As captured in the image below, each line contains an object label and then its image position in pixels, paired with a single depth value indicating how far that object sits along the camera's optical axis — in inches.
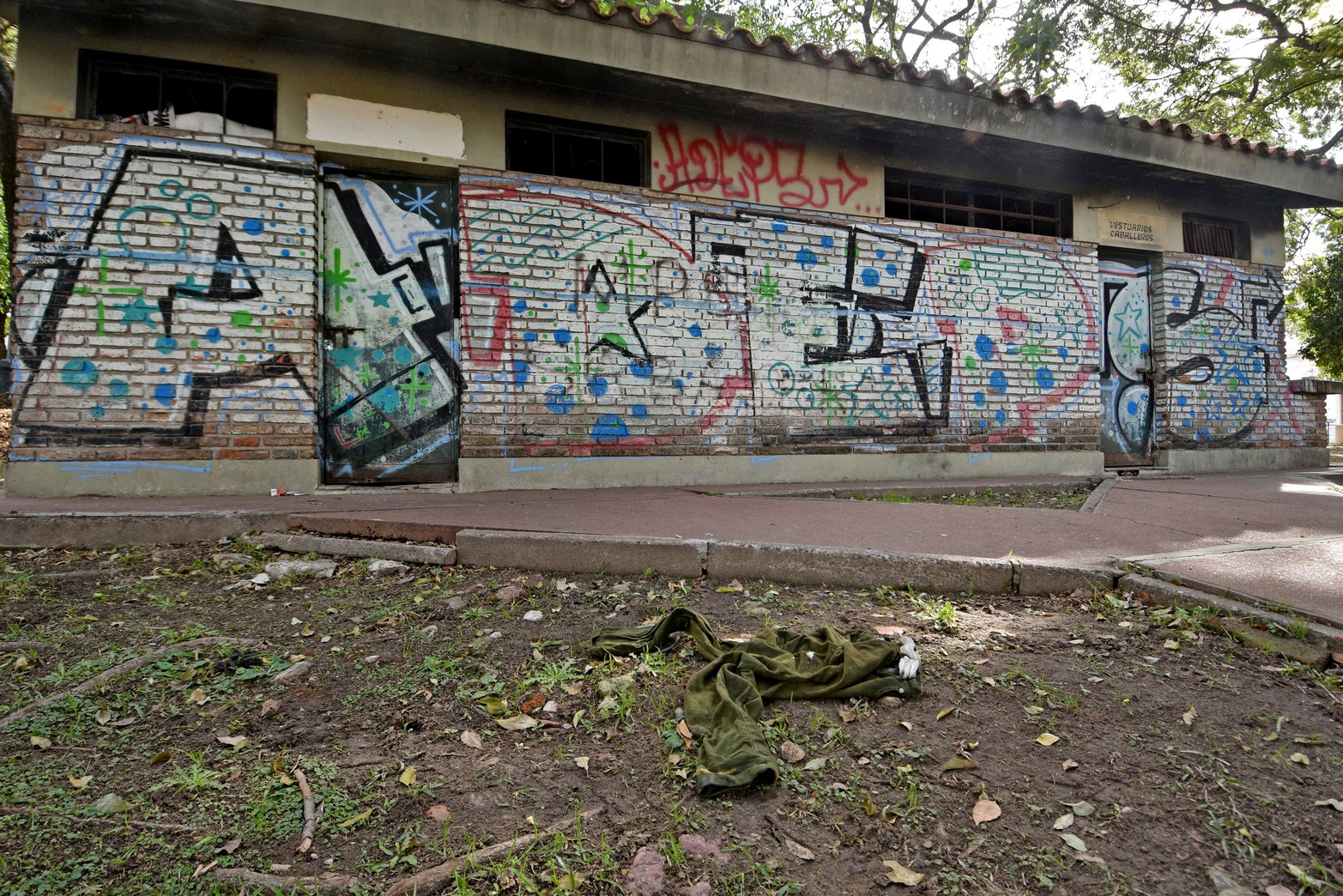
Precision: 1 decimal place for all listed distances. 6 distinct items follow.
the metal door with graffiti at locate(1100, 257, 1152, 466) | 308.3
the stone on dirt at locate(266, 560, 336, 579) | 133.0
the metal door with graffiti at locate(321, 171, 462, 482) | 209.9
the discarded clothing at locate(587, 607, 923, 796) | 66.4
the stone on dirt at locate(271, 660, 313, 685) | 89.7
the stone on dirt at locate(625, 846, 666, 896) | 52.7
